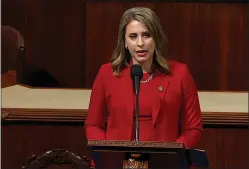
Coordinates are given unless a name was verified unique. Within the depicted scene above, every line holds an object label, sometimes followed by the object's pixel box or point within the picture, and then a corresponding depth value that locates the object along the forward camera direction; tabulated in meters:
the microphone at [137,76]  11.35
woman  11.47
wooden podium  11.15
